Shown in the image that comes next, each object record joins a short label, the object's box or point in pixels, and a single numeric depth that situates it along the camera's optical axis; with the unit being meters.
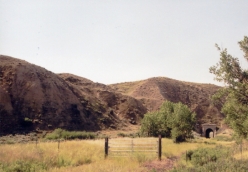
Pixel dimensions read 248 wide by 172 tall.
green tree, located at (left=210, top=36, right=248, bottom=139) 15.42
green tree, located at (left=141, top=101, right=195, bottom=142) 35.38
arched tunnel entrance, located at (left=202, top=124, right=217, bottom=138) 74.02
